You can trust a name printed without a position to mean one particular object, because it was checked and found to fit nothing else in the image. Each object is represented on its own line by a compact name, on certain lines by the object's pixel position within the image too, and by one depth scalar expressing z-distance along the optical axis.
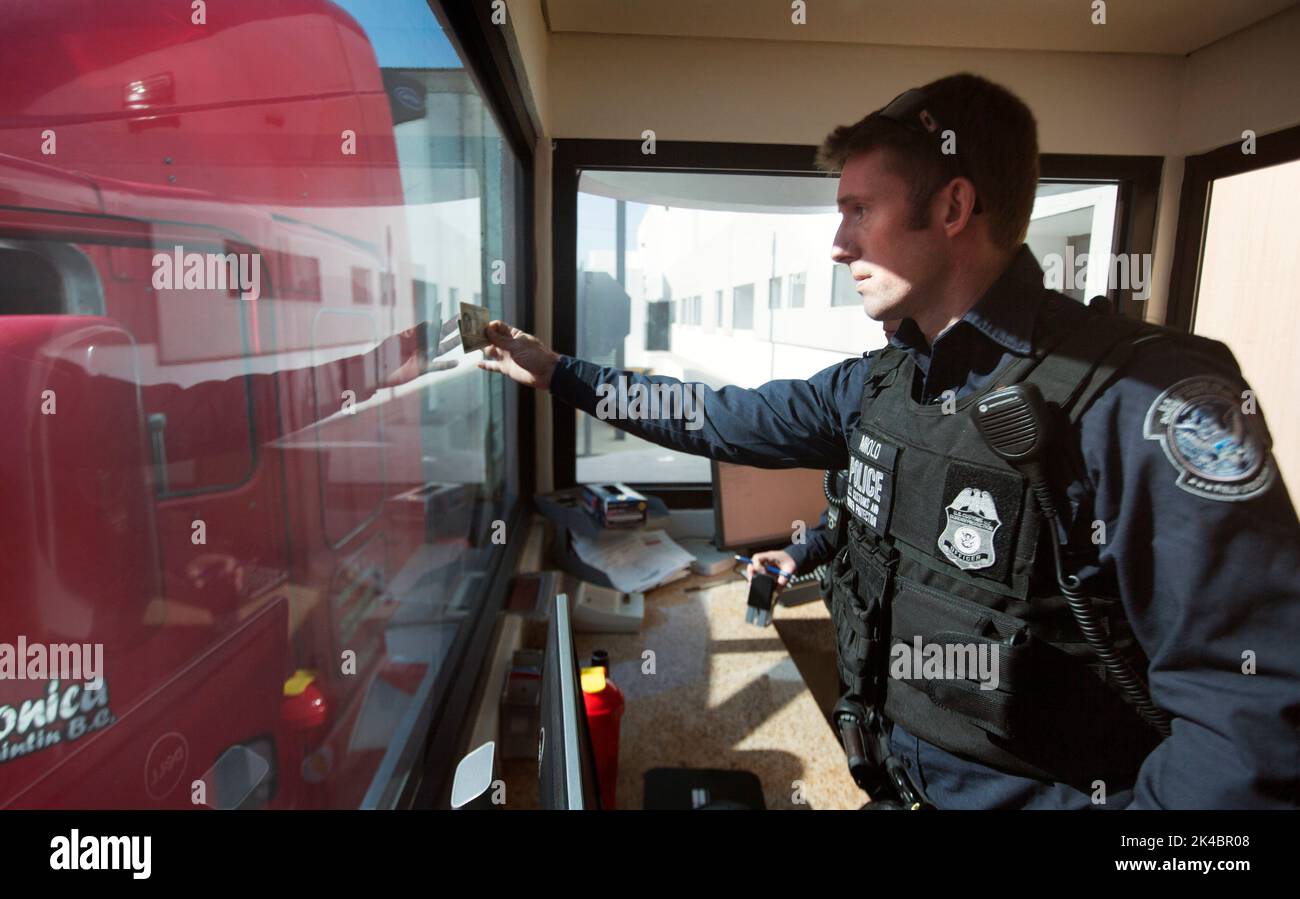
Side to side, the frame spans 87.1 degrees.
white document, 2.01
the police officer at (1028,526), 0.63
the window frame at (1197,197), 2.28
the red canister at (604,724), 1.17
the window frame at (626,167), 2.32
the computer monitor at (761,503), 2.19
